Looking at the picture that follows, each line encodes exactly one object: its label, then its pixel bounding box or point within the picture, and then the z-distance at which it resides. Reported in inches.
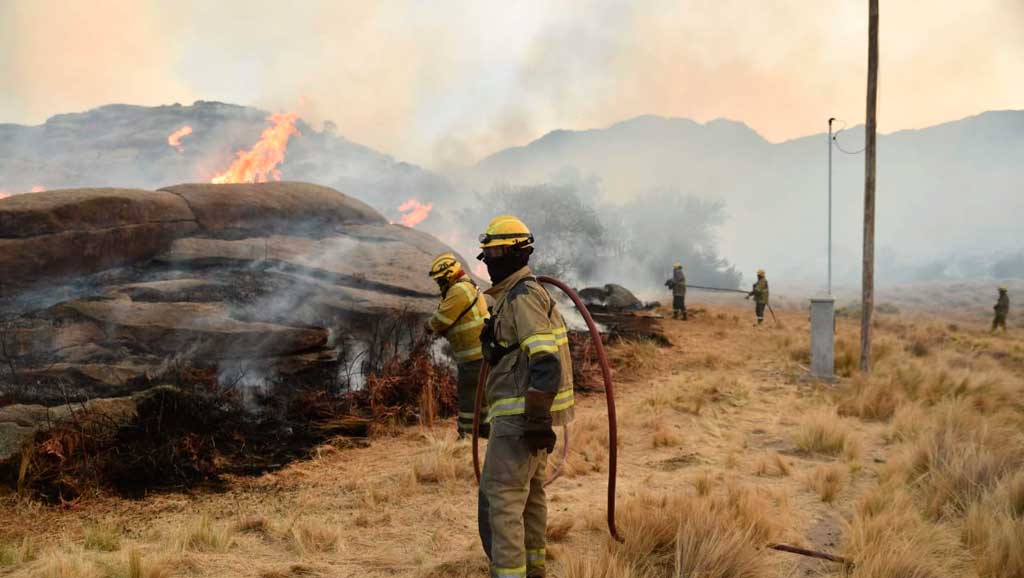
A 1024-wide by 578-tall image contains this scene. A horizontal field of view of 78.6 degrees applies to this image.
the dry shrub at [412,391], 333.4
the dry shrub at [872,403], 346.6
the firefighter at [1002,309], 786.8
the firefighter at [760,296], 788.6
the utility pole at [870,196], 433.7
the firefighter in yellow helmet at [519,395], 131.5
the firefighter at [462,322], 247.8
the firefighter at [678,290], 815.7
